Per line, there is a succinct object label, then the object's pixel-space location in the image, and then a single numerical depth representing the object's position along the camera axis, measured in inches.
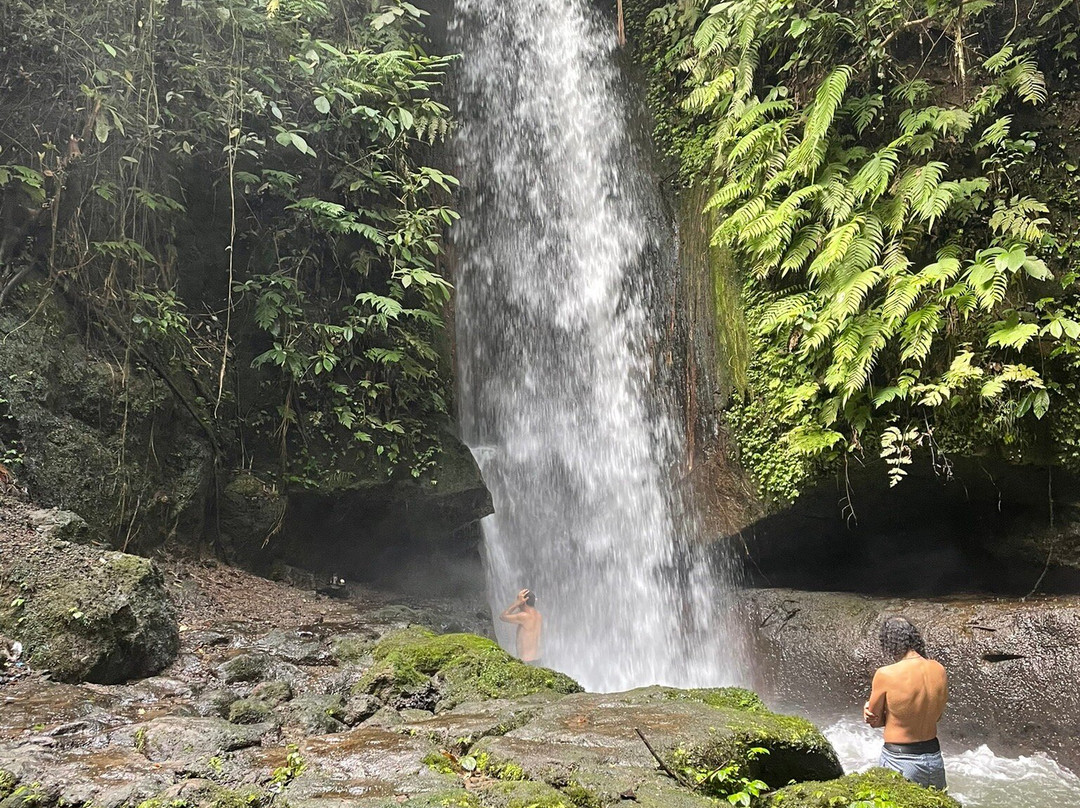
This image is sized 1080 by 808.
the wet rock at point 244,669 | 182.4
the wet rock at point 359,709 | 153.0
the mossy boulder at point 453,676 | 168.9
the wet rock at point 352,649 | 203.0
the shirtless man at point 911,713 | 166.4
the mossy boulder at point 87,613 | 164.1
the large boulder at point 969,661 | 233.8
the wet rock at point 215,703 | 157.0
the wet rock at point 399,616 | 257.6
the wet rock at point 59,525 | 191.2
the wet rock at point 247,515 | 294.0
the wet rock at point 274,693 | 162.2
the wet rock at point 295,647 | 203.2
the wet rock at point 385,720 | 143.8
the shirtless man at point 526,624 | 301.7
